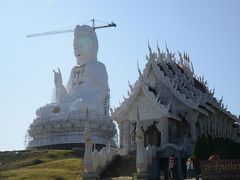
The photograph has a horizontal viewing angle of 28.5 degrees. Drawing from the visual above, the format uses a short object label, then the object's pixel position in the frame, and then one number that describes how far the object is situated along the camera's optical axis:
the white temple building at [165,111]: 32.06
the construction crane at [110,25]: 102.94
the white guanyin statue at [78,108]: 59.84
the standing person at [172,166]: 24.30
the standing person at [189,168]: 24.67
